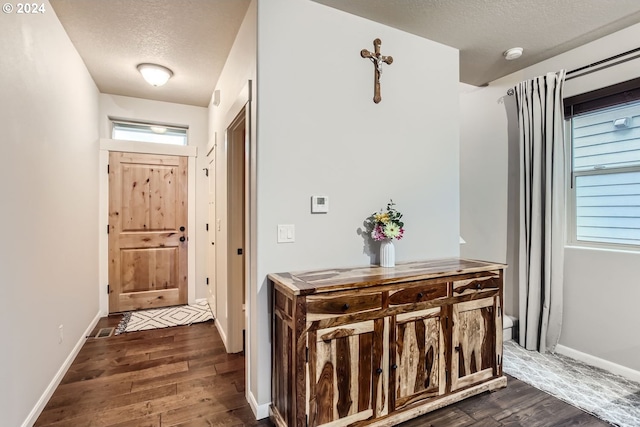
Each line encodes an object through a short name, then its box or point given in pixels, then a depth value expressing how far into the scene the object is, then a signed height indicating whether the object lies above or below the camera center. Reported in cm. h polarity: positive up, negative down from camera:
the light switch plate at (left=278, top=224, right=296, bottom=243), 203 -13
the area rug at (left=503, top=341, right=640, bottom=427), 202 -127
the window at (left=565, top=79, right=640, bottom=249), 248 +38
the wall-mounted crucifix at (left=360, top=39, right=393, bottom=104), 234 +109
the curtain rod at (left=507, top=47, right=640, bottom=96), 244 +124
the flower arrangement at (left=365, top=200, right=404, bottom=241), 216 -9
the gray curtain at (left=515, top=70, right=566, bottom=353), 278 +3
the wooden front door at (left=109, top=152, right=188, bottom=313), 398 -23
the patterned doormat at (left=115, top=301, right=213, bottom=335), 355 -127
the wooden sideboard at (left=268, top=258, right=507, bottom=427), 168 -77
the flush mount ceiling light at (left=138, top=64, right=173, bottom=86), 309 +140
